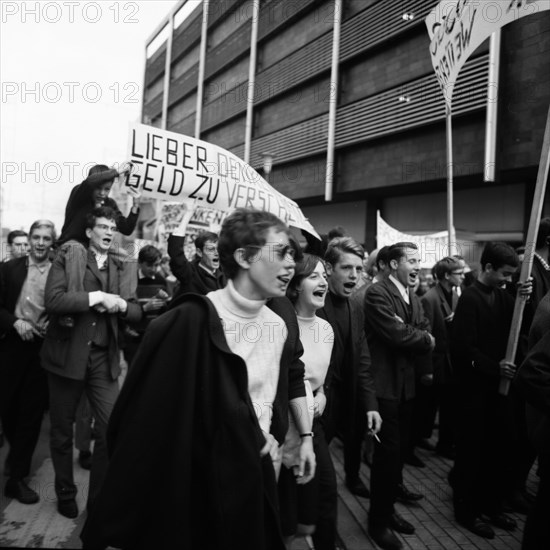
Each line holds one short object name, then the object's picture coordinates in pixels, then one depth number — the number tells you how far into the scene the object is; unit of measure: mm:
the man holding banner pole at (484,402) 3590
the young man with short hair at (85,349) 3305
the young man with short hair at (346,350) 3066
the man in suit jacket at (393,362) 3291
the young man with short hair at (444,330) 5219
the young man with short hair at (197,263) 4309
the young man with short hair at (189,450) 1710
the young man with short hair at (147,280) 5207
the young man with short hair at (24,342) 3711
